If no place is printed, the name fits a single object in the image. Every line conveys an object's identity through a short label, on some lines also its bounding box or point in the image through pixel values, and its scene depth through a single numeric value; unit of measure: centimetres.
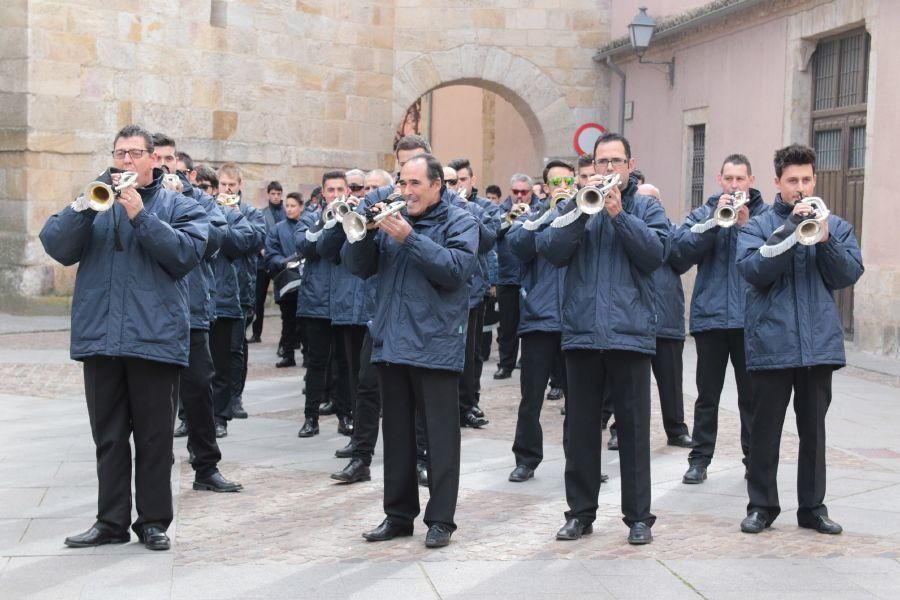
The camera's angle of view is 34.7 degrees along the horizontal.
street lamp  2077
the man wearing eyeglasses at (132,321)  639
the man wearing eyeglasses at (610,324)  673
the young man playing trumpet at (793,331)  694
